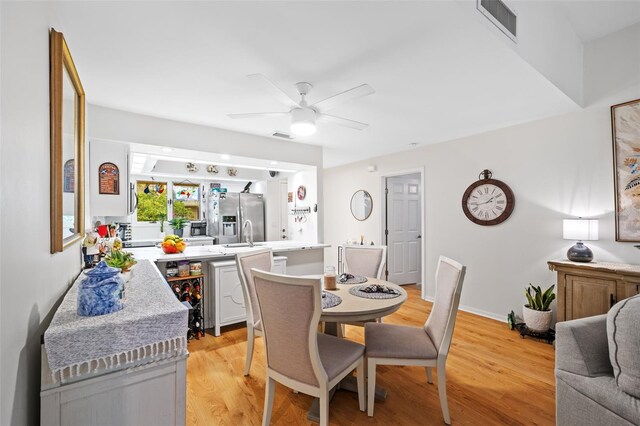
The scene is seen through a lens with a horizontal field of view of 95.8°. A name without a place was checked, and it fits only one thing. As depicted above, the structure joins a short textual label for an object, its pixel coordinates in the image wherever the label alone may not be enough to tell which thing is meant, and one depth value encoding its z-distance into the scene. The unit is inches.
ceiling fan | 79.0
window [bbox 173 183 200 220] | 241.0
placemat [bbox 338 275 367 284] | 98.5
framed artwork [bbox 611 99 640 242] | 99.3
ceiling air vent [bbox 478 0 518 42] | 64.5
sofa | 46.9
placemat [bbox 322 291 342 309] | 73.5
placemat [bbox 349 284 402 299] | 80.3
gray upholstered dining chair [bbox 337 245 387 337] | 118.1
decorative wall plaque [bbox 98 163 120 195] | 107.3
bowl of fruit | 127.0
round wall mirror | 214.9
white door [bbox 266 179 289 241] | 219.3
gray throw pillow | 46.6
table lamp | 106.0
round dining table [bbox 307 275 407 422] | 69.0
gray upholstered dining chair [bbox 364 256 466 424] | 69.6
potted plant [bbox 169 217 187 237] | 229.9
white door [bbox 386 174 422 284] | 207.2
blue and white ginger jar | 41.0
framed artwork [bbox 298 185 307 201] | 188.2
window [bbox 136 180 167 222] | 228.4
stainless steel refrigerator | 232.5
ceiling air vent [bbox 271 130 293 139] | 143.9
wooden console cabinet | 92.3
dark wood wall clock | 137.1
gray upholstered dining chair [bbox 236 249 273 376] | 90.1
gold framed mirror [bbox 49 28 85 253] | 47.6
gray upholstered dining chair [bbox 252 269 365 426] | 57.4
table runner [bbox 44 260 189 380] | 35.5
